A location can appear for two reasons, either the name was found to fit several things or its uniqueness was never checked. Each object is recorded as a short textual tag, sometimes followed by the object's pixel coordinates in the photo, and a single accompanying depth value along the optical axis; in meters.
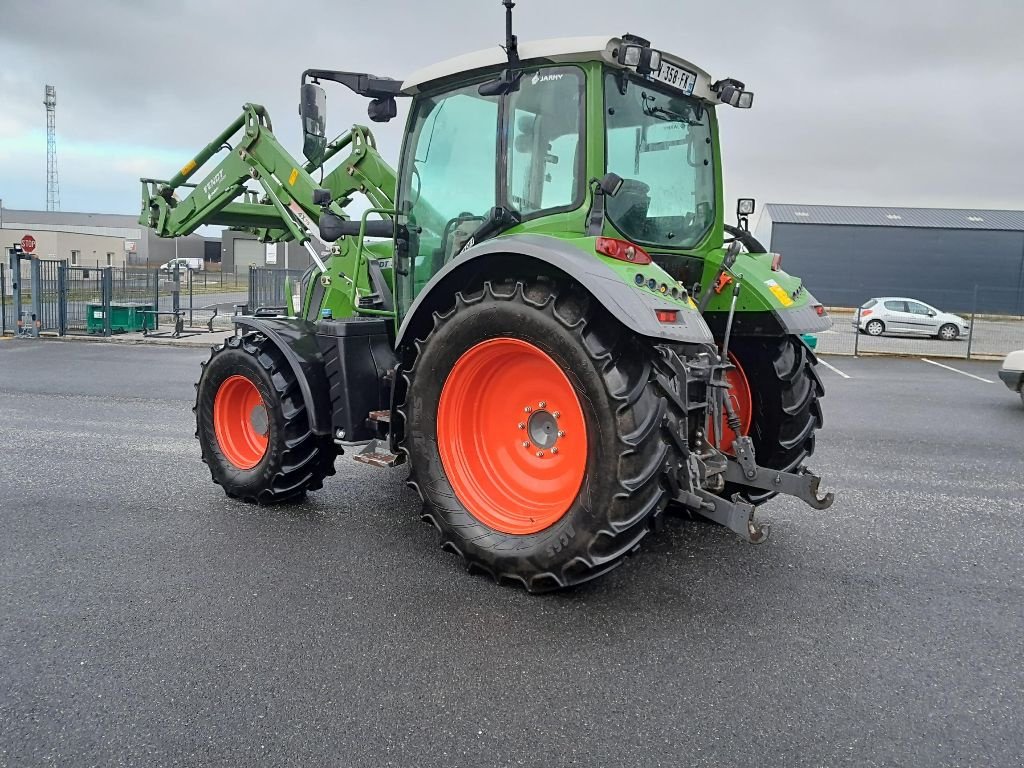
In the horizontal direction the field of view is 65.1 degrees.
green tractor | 3.75
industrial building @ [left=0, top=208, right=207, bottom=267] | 54.62
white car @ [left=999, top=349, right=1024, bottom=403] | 10.87
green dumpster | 19.20
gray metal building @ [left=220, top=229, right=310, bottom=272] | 31.67
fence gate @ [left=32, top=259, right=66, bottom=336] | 18.73
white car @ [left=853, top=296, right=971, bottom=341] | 24.62
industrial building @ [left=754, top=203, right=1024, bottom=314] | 41.12
